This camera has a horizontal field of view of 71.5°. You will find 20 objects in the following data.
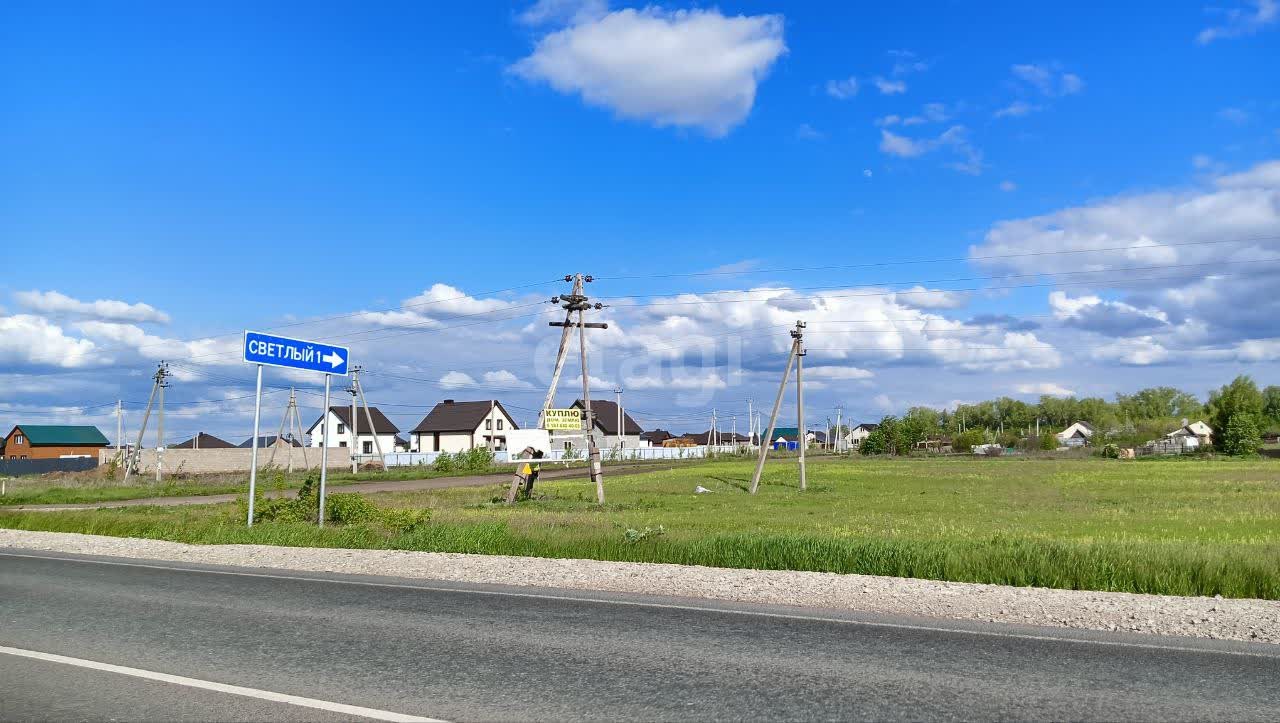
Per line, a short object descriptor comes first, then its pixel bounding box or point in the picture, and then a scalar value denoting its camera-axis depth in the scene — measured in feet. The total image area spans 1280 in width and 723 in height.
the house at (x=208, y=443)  433.89
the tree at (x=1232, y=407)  322.75
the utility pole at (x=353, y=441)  218.46
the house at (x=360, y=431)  379.76
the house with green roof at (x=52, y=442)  355.56
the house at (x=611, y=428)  441.27
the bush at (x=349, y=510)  70.03
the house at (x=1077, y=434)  567.18
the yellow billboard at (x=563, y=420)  102.89
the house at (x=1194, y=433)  467.93
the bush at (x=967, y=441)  441.27
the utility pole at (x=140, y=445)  189.06
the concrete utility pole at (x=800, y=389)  135.64
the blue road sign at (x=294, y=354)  63.93
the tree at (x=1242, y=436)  311.88
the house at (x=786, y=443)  582.35
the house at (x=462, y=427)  364.79
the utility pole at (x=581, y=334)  100.56
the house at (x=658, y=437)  613.72
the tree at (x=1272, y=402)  519.40
